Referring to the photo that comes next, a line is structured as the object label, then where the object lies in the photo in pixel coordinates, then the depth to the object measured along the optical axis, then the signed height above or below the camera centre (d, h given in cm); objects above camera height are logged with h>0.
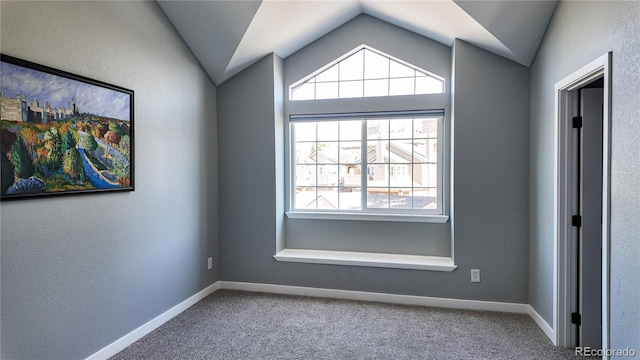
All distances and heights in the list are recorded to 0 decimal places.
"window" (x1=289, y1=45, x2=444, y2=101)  366 +103
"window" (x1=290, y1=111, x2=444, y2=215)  365 +14
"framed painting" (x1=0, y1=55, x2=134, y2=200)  187 +27
